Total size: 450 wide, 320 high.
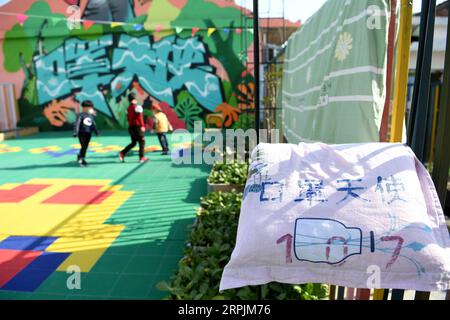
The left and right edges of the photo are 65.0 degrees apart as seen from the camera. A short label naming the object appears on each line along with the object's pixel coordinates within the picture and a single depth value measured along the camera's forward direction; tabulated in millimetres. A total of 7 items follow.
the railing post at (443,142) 1307
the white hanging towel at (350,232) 1244
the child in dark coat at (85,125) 7246
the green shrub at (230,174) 5152
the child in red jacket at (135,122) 7707
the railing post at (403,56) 1641
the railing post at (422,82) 1454
